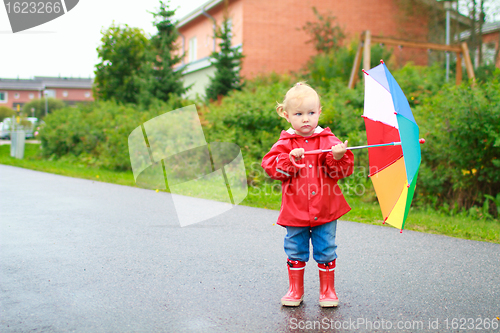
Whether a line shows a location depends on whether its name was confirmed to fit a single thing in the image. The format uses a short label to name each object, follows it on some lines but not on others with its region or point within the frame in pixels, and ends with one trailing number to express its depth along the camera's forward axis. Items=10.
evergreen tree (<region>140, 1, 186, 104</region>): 17.14
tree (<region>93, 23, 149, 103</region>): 23.33
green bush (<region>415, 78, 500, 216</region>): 6.42
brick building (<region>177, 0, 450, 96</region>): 19.89
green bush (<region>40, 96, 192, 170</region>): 13.27
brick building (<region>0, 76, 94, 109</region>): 88.12
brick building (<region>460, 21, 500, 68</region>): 18.61
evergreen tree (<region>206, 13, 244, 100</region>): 16.61
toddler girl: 3.02
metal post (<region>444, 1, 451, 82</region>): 17.67
